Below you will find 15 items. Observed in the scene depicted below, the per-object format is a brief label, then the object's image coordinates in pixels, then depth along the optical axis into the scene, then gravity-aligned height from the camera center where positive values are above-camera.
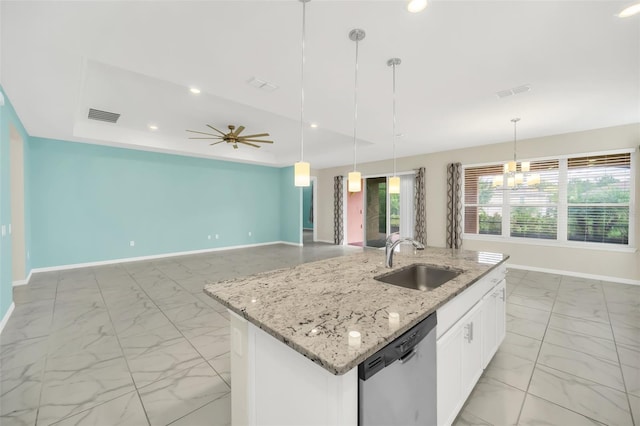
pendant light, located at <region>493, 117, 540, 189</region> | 4.00 +0.53
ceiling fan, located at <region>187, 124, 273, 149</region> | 4.77 +1.34
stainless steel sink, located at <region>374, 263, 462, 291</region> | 1.93 -0.53
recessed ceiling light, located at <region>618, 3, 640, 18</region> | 1.78 +1.36
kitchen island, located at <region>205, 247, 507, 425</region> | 0.88 -0.46
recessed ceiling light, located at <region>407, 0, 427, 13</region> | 1.71 +1.35
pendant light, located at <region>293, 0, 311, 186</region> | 1.94 +0.27
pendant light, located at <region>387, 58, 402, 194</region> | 2.42 +0.30
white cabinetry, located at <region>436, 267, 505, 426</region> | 1.37 -0.82
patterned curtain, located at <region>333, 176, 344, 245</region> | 8.51 -0.08
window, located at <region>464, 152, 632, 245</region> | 4.45 +0.13
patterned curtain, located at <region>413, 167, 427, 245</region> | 6.57 +0.01
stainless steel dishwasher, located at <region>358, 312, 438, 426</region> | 0.92 -0.69
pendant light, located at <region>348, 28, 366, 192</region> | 2.04 +1.35
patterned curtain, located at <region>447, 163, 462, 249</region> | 6.02 +0.07
